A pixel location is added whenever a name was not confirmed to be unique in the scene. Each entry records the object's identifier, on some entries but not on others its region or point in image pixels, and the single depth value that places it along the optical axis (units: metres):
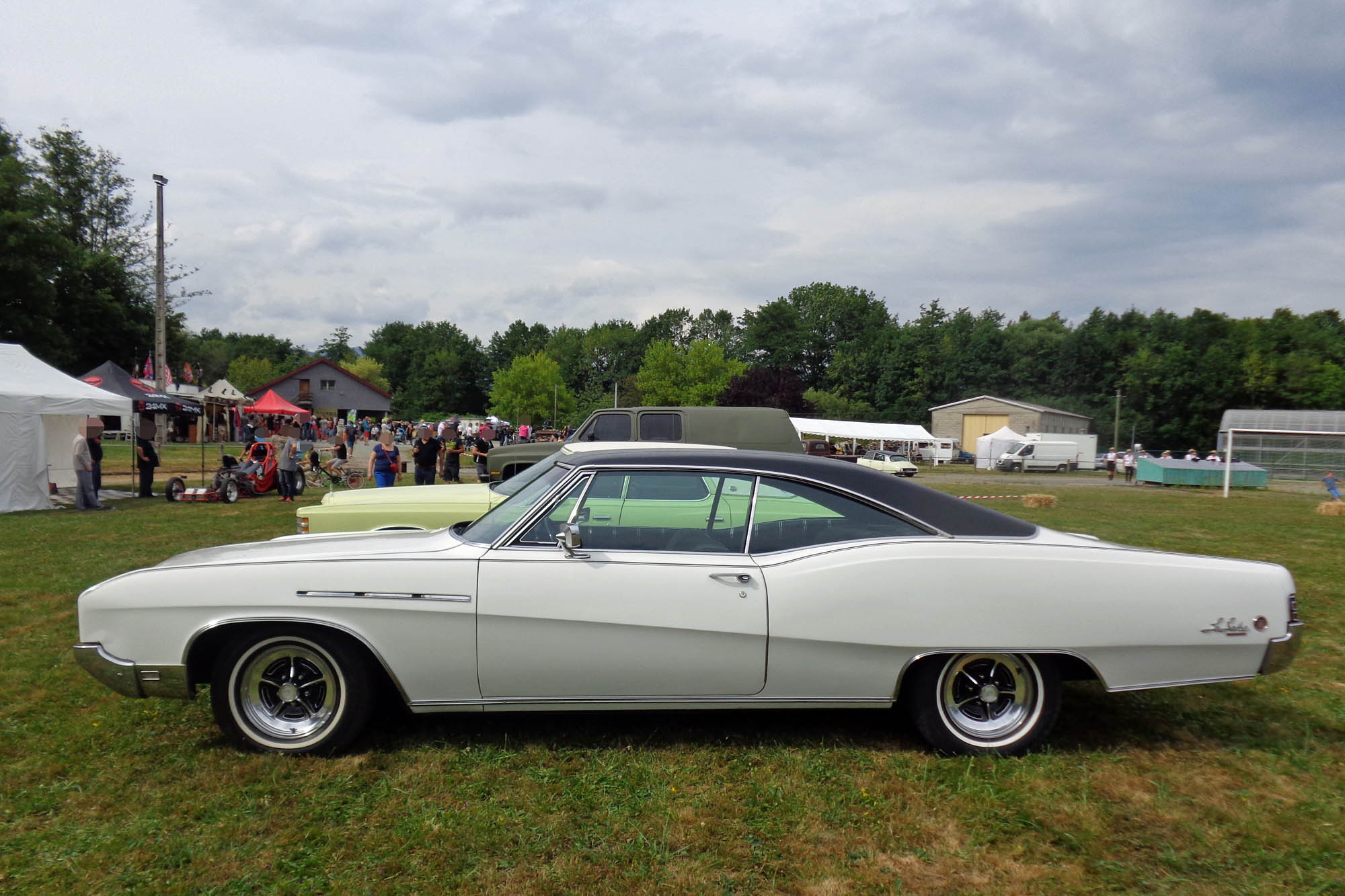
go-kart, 16.03
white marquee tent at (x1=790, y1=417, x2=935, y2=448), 44.38
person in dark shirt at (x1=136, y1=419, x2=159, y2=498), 16.28
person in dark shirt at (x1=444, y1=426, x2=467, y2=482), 16.77
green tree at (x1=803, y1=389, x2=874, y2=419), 70.06
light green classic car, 6.22
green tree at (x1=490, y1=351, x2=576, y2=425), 82.56
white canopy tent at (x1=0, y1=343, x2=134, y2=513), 13.79
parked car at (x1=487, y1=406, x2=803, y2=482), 10.52
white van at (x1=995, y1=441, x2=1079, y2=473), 47.34
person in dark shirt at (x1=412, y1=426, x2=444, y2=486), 14.35
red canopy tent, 28.48
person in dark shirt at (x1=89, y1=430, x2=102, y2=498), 14.89
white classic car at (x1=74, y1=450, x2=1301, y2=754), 3.55
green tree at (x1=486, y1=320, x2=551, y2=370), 121.94
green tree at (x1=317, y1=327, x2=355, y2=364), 136.00
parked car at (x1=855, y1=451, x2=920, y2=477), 35.28
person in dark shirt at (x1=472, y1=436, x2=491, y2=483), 23.81
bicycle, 19.58
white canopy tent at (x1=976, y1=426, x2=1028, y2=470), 49.06
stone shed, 63.53
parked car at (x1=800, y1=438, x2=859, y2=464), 30.98
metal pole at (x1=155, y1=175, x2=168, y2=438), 21.39
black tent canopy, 19.38
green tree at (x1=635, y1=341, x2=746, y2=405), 76.94
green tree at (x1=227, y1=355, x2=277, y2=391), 91.06
